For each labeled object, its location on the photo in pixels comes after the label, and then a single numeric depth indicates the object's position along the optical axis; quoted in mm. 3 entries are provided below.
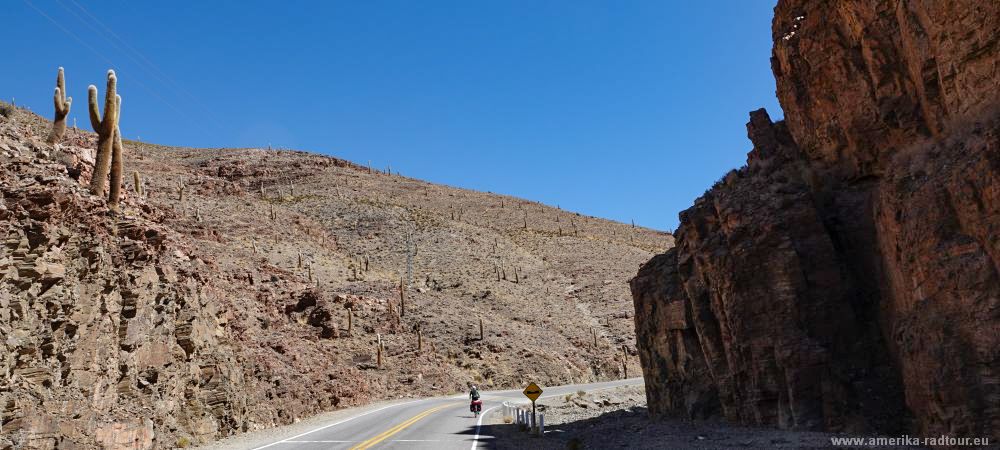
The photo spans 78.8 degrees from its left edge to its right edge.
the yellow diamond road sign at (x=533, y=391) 18212
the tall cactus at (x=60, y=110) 18812
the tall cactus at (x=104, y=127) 17859
